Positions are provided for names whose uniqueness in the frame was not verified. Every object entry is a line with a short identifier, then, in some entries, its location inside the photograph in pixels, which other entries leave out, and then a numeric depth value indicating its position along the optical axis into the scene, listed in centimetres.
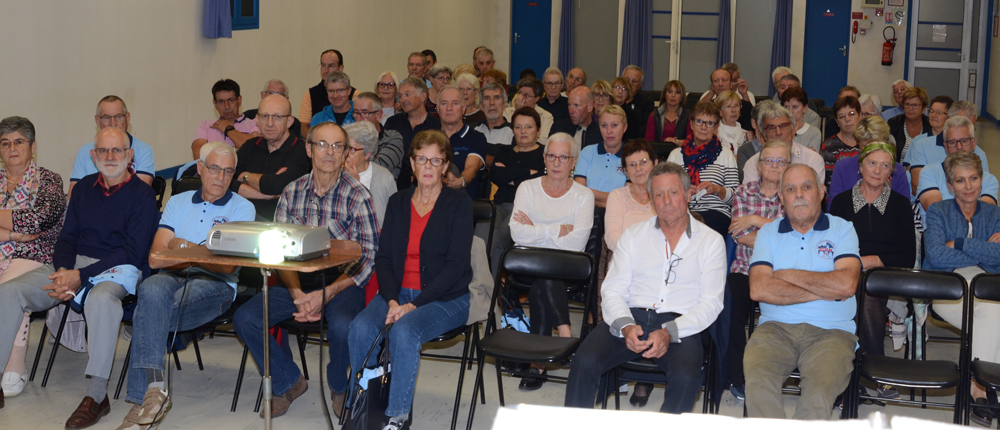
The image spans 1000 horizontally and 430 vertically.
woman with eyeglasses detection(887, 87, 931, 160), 612
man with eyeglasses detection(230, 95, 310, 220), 422
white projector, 223
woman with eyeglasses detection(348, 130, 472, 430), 328
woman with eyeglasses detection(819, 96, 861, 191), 548
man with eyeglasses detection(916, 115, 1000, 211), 418
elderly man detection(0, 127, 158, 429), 346
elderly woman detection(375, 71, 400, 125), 649
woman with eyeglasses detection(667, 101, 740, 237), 449
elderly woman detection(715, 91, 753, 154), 598
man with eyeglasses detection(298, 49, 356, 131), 691
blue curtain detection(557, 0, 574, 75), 1510
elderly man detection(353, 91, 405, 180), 495
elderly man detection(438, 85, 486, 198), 515
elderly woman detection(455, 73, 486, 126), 670
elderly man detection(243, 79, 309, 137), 595
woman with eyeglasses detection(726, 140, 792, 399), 352
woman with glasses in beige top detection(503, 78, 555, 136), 666
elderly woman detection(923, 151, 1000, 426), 368
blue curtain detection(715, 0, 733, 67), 1455
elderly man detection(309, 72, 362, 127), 592
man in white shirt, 305
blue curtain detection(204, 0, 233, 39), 803
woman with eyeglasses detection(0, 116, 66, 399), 384
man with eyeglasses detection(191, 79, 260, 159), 554
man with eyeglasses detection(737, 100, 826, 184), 472
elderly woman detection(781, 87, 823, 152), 596
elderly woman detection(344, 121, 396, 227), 412
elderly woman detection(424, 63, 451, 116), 755
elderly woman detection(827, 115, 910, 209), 438
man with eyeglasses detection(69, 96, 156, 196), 457
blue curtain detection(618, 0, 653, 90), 1478
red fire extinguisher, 1420
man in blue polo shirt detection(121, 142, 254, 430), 334
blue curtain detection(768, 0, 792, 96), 1438
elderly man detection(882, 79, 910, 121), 735
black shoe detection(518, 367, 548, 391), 380
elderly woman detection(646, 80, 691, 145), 693
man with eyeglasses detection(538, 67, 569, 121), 754
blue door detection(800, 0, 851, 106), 1443
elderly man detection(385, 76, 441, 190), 554
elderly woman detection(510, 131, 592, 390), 401
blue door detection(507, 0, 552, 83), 1548
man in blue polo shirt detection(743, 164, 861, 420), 294
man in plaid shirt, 345
